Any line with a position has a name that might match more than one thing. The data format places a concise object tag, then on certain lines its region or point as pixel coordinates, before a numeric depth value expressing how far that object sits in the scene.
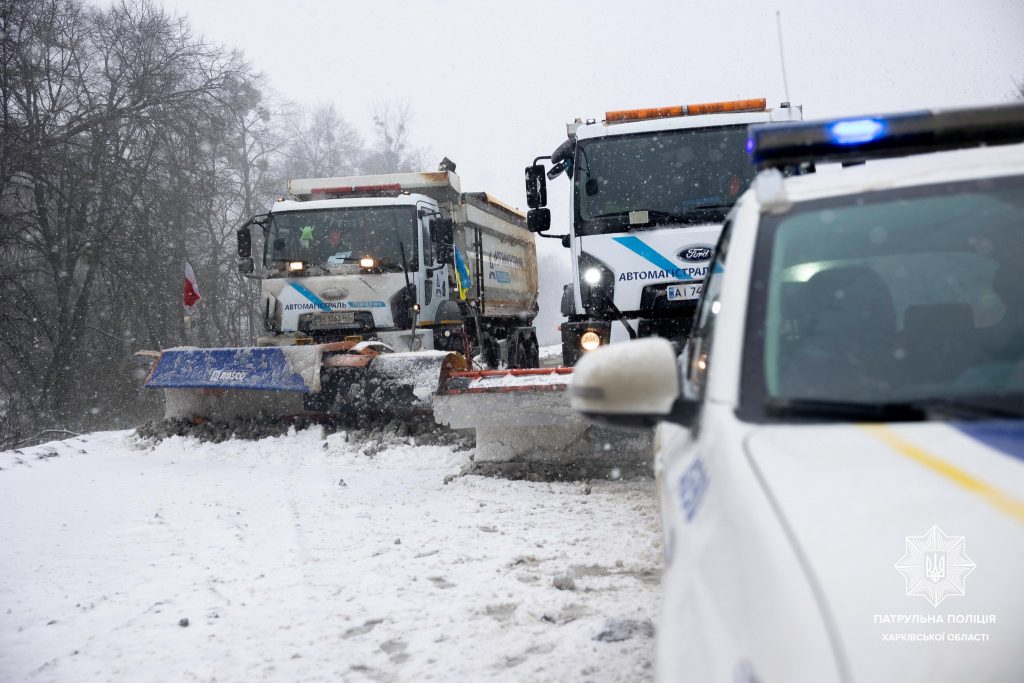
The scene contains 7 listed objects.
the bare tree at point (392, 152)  51.97
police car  1.08
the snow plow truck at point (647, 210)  7.26
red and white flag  14.03
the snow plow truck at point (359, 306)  8.52
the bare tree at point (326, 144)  46.03
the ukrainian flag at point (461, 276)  11.34
